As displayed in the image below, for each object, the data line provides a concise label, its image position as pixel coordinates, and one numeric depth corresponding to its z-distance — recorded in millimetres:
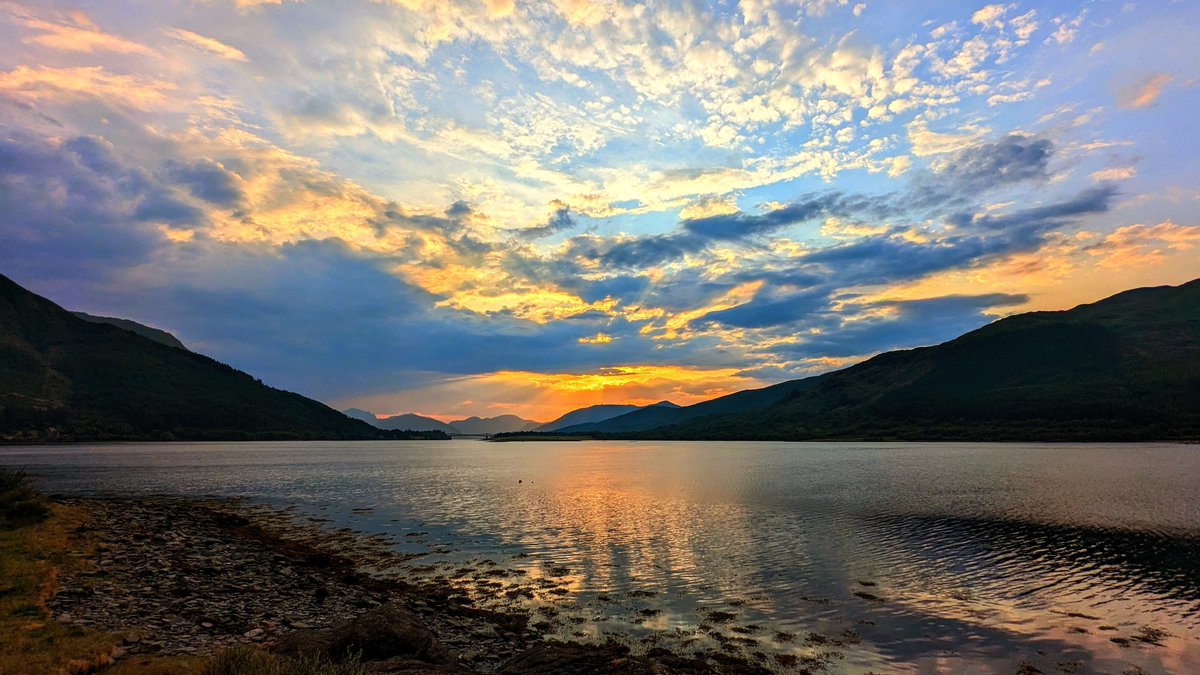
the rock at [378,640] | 16705
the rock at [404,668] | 14578
